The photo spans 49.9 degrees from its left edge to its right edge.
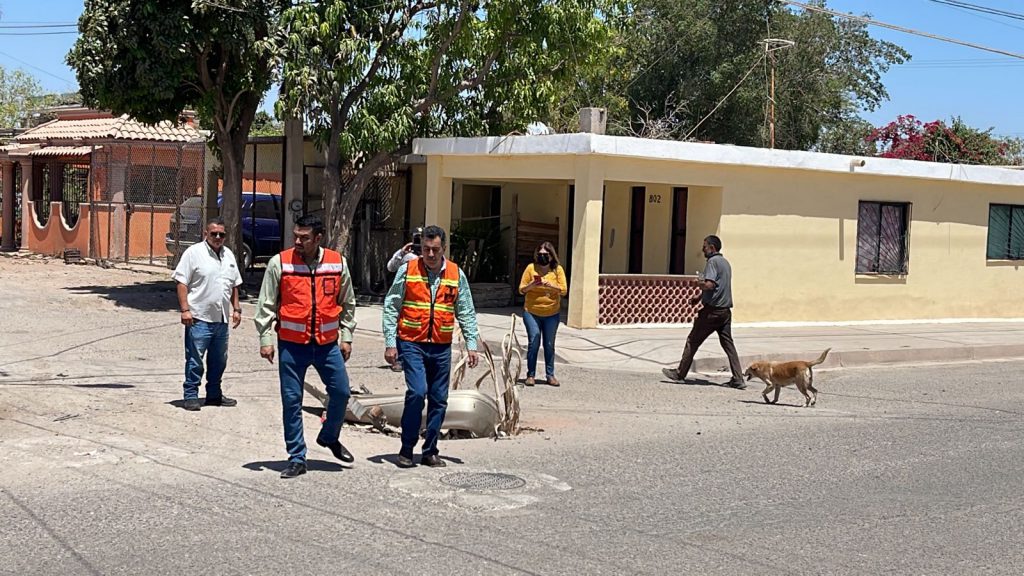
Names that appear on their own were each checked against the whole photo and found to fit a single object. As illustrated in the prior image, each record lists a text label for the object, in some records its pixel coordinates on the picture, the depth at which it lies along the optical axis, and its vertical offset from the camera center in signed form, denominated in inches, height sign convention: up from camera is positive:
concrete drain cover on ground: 286.5 -66.6
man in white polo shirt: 368.8 -29.7
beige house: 659.4 +14.2
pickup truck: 930.7 -6.6
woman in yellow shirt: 477.4 -30.1
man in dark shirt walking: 491.8 -32.1
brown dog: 441.4 -53.8
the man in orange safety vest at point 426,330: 299.6 -28.3
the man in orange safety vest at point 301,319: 285.0 -25.5
